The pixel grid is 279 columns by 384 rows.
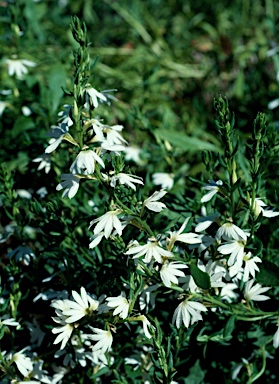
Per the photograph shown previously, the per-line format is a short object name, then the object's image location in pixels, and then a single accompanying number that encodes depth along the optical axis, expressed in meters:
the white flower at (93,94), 0.57
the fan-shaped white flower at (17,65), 0.71
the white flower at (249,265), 0.55
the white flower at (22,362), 0.58
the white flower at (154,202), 0.53
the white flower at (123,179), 0.53
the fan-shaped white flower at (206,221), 0.56
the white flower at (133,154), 0.71
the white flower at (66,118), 0.57
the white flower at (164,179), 0.67
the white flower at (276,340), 0.56
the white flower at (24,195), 0.69
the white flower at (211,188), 0.56
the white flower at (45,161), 0.62
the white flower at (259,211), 0.55
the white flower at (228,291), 0.59
